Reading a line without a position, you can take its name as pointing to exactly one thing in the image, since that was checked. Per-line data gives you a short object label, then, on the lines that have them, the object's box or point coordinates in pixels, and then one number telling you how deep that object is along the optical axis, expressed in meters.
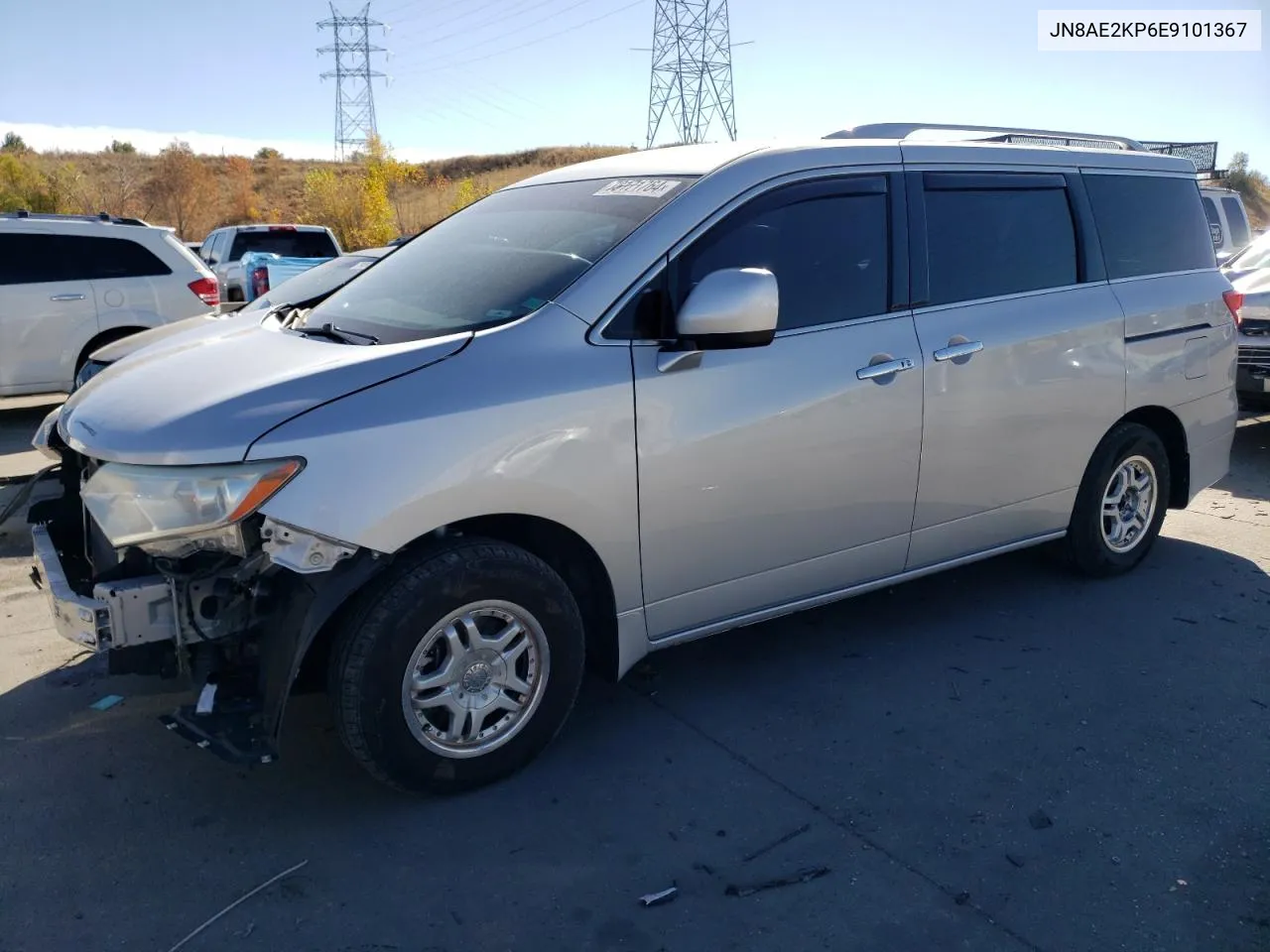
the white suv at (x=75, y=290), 9.59
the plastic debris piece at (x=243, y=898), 2.65
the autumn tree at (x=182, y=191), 52.53
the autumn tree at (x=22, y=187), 42.84
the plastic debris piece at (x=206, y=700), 2.97
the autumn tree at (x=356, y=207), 48.12
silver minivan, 2.95
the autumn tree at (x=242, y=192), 58.28
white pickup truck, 16.22
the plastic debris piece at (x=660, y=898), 2.81
